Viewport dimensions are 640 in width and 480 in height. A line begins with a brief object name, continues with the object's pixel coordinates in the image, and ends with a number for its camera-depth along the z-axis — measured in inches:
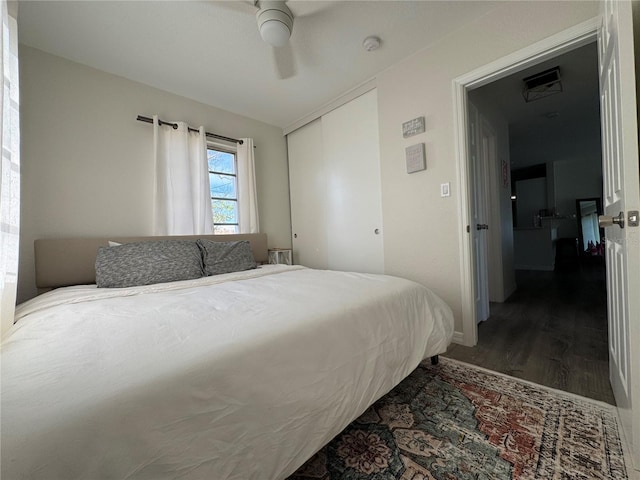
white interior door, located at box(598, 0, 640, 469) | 36.7
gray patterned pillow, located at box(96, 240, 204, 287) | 72.2
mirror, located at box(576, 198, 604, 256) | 260.8
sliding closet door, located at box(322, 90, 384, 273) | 108.2
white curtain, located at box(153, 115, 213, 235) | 103.0
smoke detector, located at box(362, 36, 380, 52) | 83.0
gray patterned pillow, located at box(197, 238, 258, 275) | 88.1
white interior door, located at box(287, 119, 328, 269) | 133.6
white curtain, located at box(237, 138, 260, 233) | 128.3
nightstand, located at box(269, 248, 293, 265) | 133.1
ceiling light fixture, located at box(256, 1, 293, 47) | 64.7
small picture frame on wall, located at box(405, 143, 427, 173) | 89.0
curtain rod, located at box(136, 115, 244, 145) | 100.6
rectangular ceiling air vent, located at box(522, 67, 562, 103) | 104.8
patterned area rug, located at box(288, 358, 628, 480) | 39.3
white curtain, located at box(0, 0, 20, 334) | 41.3
